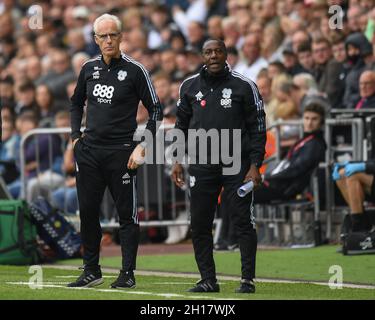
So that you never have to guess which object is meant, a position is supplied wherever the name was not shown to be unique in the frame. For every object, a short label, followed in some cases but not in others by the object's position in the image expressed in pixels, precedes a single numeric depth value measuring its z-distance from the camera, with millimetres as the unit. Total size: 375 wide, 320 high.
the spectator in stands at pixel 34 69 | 24922
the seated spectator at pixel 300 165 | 16188
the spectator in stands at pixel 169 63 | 21672
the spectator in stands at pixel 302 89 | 17734
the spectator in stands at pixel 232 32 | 21406
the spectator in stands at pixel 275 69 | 18828
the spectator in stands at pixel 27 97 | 22203
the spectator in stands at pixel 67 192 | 18297
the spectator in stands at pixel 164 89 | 20125
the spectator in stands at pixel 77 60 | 23131
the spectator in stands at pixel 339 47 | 18156
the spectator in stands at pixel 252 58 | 20234
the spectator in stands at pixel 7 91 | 23531
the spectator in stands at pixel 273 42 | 20203
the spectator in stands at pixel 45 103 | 22156
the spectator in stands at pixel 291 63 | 19123
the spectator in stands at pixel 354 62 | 17266
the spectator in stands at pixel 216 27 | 22236
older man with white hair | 11531
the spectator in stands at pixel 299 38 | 19109
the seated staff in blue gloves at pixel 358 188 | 15094
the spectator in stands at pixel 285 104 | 17734
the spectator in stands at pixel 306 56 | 18906
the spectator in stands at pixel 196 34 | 22531
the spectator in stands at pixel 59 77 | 23125
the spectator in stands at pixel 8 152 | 20031
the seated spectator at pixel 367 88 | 16562
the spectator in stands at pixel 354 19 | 18672
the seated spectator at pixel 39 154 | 18359
